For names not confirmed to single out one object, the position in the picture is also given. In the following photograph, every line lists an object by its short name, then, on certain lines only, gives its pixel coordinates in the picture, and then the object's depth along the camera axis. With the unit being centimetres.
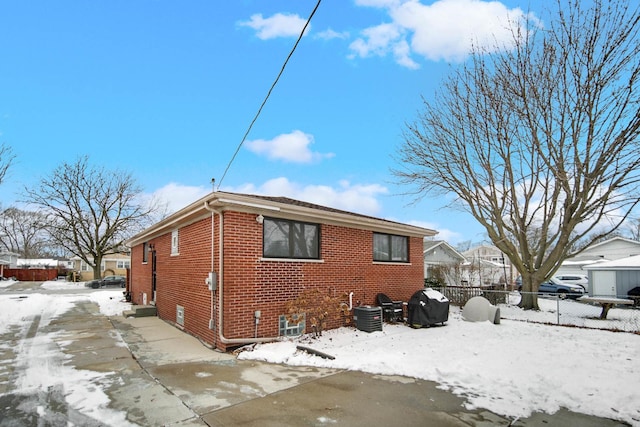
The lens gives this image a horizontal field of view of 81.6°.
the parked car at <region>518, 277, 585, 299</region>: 2478
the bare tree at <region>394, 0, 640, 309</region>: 1132
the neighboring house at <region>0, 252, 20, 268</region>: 5497
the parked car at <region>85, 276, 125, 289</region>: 3108
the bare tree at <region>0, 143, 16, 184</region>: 1224
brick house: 776
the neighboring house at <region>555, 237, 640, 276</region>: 3106
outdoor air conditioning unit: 951
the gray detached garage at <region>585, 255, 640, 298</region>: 1917
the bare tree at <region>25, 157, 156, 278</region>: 3469
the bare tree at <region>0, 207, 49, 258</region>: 5588
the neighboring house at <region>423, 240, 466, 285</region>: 2583
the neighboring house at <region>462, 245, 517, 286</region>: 2786
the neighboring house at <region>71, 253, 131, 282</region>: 5122
